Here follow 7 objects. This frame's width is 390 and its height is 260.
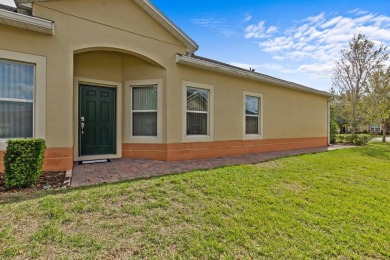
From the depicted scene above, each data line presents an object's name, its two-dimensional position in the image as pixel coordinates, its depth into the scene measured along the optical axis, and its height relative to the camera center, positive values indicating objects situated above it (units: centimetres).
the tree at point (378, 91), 1626 +292
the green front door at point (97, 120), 669 +23
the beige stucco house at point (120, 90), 498 +119
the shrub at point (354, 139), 1491 -72
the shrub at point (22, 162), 378 -63
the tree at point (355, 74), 1563 +415
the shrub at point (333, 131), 1500 -15
